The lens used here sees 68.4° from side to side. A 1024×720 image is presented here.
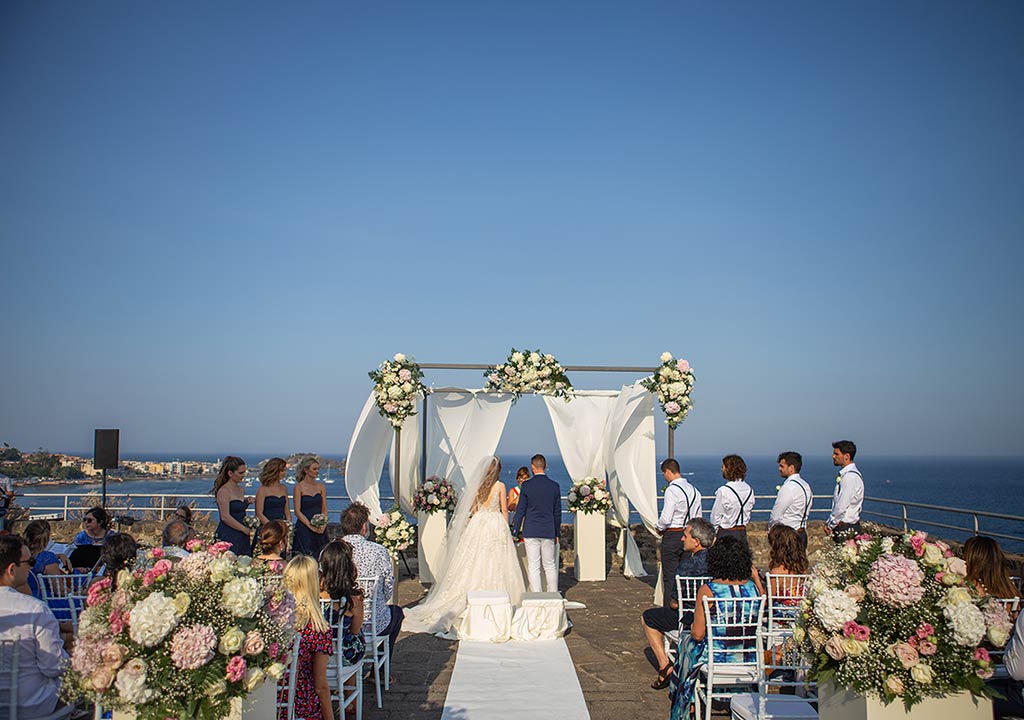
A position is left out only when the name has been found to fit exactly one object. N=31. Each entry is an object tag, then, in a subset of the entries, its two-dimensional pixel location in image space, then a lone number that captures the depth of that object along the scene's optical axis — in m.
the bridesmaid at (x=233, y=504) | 7.34
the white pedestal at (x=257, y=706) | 2.99
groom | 8.76
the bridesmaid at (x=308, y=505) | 8.07
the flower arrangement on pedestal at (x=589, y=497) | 10.67
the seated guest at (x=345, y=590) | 4.95
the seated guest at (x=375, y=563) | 5.86
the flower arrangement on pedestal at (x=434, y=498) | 10.30
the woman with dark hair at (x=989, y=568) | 4.46
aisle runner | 5.48
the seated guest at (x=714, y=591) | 4.93
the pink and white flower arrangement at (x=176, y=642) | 2.86
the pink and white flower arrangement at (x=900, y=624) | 3.16
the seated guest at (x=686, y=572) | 5.93
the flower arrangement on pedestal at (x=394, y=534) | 9.84
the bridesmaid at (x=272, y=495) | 7.66
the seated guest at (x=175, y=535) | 6.21
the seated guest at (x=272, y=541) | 5.11
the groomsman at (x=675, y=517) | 7.98
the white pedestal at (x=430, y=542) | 10.33
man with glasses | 3.86
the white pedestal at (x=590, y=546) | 10.71
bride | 8.33
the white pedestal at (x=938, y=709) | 3.16
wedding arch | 10.59
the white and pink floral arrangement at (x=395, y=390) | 10.12
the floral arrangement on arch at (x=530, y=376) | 10.77
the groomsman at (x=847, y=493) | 7.41
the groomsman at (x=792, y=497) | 7.34
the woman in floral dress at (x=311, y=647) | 4.34
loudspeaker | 11.24
